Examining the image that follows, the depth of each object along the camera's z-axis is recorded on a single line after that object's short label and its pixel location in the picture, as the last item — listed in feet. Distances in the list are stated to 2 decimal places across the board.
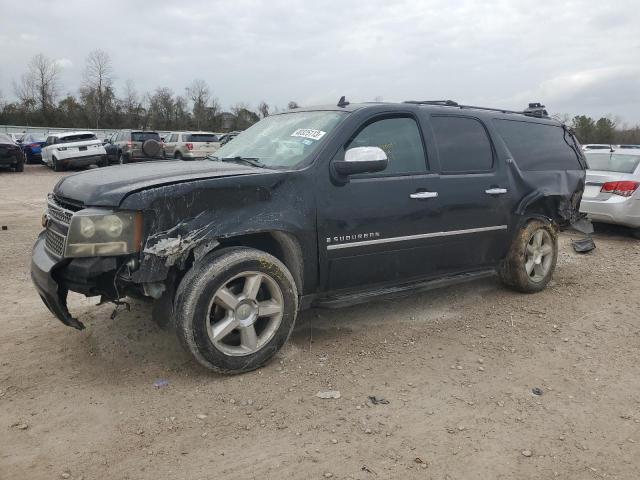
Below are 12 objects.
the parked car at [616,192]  27.30
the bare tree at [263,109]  178.62
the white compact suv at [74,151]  69.87
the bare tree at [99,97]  172.92
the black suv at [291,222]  10.30
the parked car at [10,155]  64.08
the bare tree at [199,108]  187.41
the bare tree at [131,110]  175.50
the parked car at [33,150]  83.35
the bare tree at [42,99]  169.89
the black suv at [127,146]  73.41
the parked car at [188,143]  77.18
